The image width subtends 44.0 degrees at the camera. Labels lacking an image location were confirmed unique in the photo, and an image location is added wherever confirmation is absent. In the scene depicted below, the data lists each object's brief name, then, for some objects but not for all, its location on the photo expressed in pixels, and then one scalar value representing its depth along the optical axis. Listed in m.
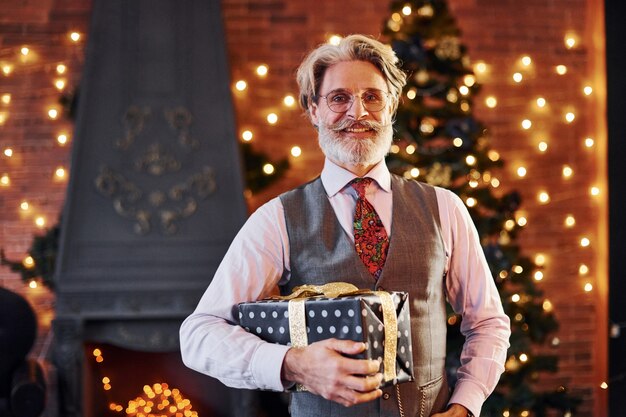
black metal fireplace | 3.86
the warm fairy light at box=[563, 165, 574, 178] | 4.56
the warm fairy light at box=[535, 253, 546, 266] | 4.52
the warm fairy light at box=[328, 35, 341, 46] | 4.27
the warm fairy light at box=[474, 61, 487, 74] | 4.51
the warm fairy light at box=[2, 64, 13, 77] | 4.30
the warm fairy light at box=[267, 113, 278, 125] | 4.37
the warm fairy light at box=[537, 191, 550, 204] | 4.51
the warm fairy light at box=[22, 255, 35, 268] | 4.12
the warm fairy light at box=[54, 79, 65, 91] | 4.30
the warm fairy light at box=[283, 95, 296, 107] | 4.39
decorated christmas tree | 3.64
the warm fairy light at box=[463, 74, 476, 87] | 4.31
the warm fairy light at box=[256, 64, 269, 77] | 4.39
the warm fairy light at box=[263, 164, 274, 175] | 4.20
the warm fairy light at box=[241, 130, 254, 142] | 4.34
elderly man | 1.53
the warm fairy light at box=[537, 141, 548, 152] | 4.52
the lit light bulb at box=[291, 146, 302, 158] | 4.38
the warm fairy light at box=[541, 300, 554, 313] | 4.21
